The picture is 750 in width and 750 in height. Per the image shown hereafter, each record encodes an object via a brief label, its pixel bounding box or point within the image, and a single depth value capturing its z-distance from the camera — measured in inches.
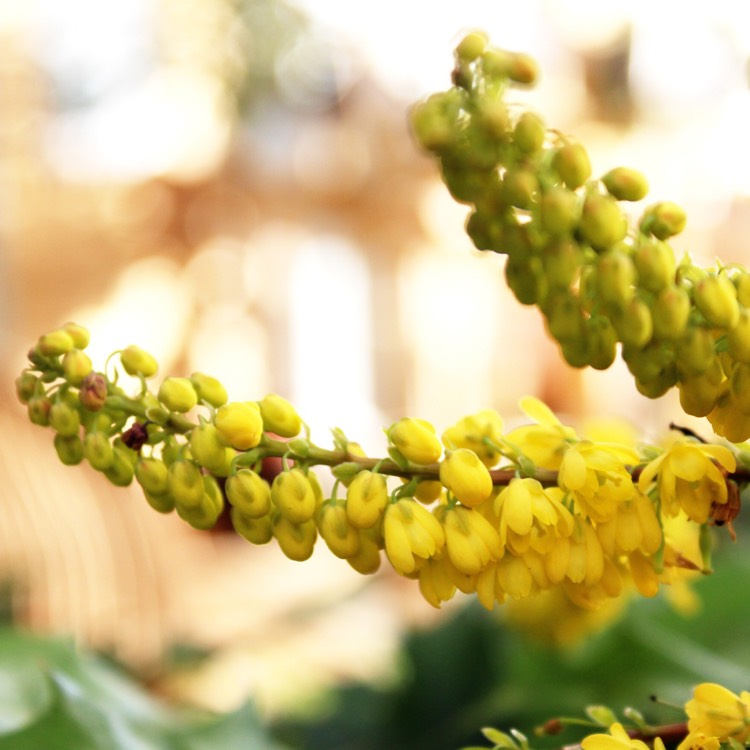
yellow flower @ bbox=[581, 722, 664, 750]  15.0
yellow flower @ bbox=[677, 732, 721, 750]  14.9
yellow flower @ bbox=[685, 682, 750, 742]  15.0
